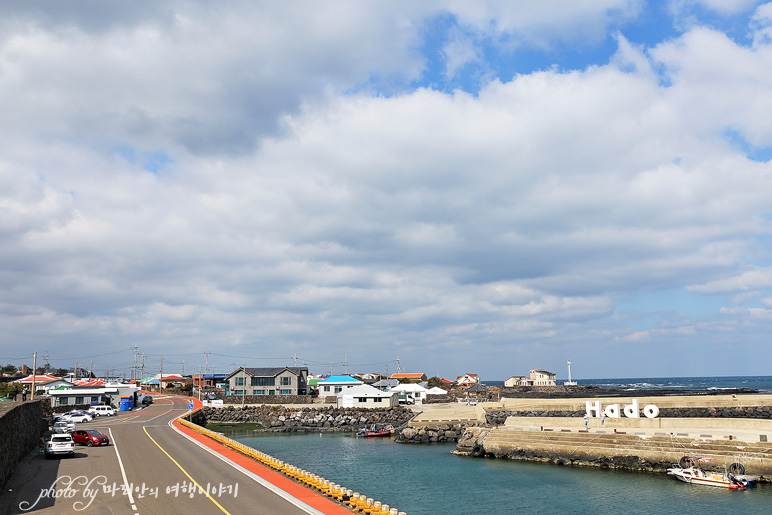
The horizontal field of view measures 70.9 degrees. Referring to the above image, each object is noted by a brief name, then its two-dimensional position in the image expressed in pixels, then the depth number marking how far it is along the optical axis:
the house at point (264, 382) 138.12
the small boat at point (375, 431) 86.38
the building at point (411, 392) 126.88
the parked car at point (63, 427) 60.72
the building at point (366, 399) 112.19
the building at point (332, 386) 136.00
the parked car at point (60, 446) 46.16
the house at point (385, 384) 143.05
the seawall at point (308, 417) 98.06
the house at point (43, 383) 111.88
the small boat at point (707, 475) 43.16
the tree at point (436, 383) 184.41
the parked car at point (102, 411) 92.19
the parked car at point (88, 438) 53.59
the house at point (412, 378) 185.75
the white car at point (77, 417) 81.38
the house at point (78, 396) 102.75
